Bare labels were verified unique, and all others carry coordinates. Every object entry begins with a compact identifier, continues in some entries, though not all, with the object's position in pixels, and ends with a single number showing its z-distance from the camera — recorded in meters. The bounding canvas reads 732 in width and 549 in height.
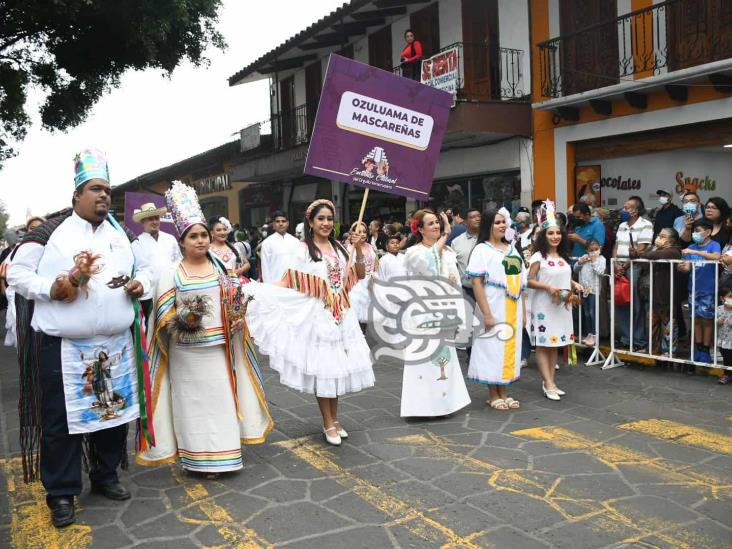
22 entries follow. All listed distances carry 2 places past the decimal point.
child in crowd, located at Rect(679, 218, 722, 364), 7.18
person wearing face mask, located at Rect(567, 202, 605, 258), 9.14
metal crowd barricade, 7.08
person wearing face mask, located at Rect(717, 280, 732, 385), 6.83
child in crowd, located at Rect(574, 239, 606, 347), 8.23
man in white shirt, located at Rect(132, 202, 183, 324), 7.48
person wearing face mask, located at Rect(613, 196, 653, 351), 7.94
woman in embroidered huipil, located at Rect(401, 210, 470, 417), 5.76
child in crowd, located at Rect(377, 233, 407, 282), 5.98
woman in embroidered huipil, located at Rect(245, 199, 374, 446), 5.04
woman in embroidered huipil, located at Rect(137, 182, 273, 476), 4.48
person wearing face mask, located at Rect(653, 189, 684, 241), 9.52
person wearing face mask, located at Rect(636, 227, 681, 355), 7.58
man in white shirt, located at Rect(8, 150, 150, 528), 3.87
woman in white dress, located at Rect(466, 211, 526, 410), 6.11
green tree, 10.48
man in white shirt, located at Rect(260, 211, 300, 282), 8.77
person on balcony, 14.54
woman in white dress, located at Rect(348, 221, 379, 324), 5.16
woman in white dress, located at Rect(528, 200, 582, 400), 6.59
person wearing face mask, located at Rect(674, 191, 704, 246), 8.26
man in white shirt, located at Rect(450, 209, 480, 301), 8.25
